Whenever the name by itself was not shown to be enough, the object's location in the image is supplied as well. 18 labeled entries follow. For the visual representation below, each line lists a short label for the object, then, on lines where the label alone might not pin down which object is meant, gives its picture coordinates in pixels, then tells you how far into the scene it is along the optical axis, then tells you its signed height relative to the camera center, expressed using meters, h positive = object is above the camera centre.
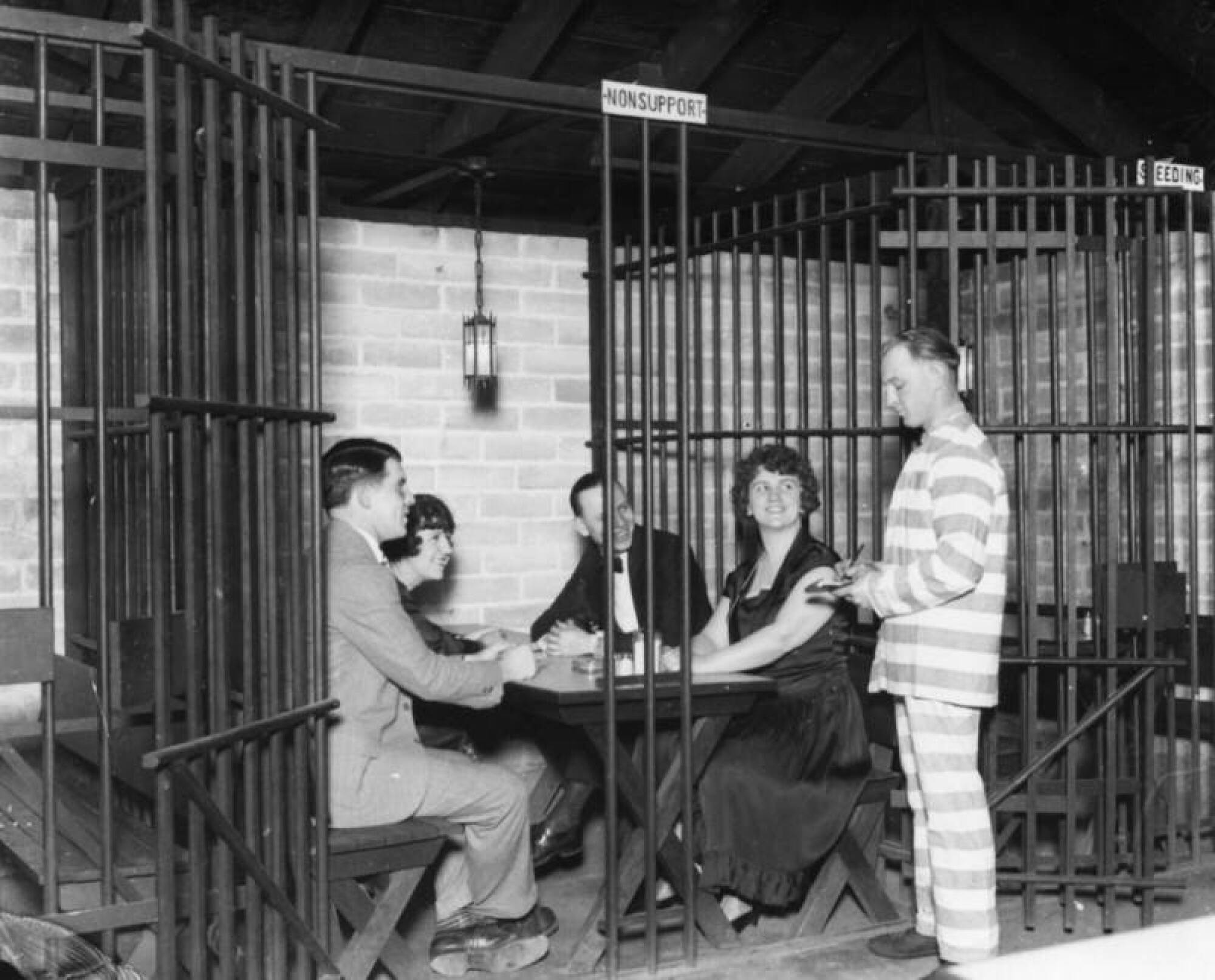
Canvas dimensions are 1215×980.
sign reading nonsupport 3.58 +0.94
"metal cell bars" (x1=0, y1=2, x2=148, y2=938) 2.84 +0.47
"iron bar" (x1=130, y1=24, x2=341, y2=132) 2.79 +0.85
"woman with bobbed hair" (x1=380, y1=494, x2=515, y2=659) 4.58 -0.19
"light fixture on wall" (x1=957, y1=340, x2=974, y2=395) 5.54 +0.45
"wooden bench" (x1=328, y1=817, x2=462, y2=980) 3.58 -0.95
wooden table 3.87 -0.63
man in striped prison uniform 3.66 -0.33
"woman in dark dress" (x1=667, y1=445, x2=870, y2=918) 4.14 -0.68
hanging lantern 5.43 +0.53
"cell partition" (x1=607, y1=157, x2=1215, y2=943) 4.13 +0.21
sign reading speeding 4.19 +0.86
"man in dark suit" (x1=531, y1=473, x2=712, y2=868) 4.96 -0.40
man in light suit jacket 3.79 -0.64
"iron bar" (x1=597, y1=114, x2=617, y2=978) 3.56 -0.38
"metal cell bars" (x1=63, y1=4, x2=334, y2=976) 2.87 -0.18
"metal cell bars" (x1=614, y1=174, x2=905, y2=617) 4.69 +0.53
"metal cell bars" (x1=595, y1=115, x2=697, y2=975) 3.58 +0.06
